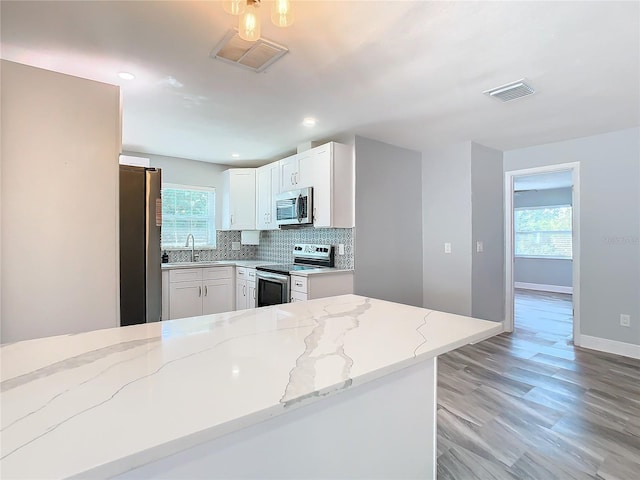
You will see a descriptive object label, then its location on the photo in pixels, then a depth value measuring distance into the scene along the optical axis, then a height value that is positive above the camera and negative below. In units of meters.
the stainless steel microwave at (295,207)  3.80 +0.38
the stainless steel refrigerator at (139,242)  2.36 -0.02
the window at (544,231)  7.65 +0.17
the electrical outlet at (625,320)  3.58 -0.86
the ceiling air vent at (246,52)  1.93 +1.12
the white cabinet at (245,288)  4.24 -0.62
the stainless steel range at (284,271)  3.64 -0.36
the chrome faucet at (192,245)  4.94 -0.08
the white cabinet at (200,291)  4.16 -0.66
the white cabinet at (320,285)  3.39 -0.47
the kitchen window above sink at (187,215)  4.83 +0.36
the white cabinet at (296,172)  3.88 +0.80
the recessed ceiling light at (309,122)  3.21 +1.13
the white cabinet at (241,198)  4.94 +0.60
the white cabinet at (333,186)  3.59 +0.57
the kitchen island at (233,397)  0.61 -0.35
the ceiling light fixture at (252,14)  1.30 +0.88
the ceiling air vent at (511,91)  2.47 +1.11
